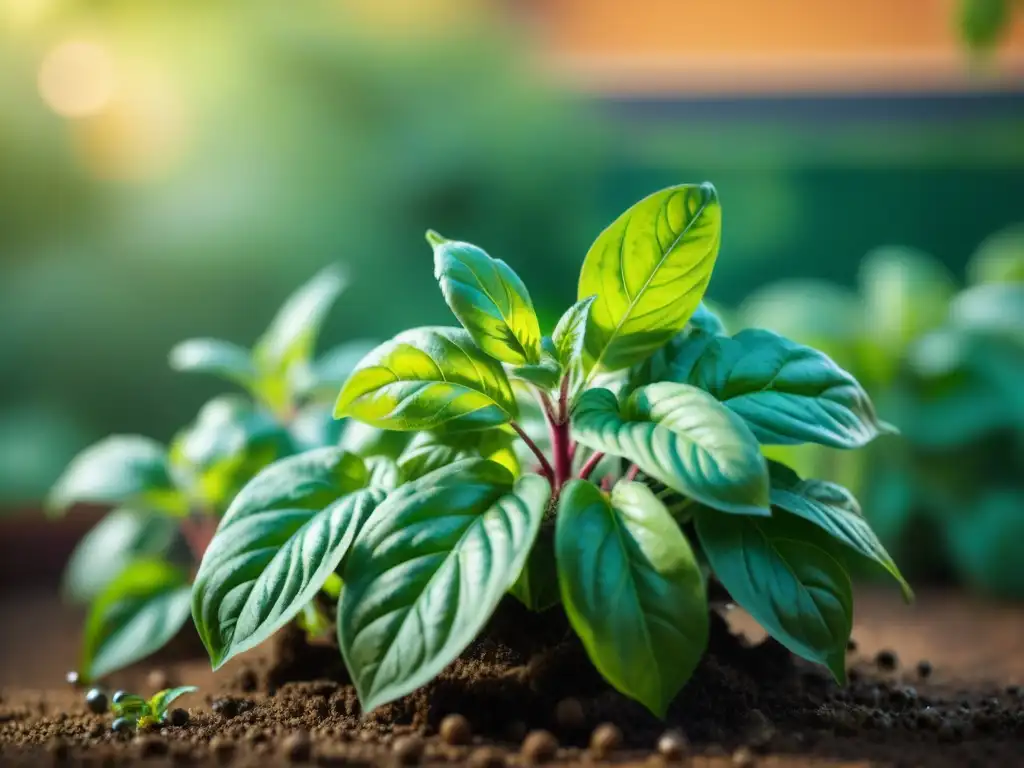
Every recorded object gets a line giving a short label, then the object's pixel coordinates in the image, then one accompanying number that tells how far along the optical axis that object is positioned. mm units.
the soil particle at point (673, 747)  431
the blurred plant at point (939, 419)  722
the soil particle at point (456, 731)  447
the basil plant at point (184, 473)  553
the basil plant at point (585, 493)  431
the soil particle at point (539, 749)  435
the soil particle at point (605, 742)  438
